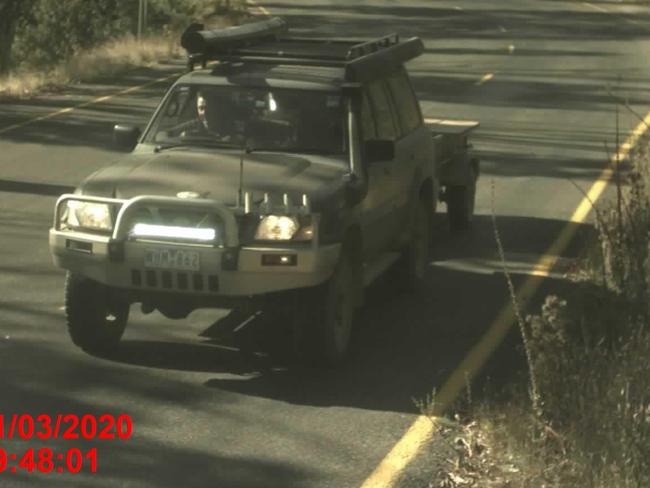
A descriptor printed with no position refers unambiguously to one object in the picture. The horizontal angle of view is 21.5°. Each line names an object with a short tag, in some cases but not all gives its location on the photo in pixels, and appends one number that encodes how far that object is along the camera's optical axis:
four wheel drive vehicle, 9.77
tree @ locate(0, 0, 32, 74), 43.09
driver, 11.21
